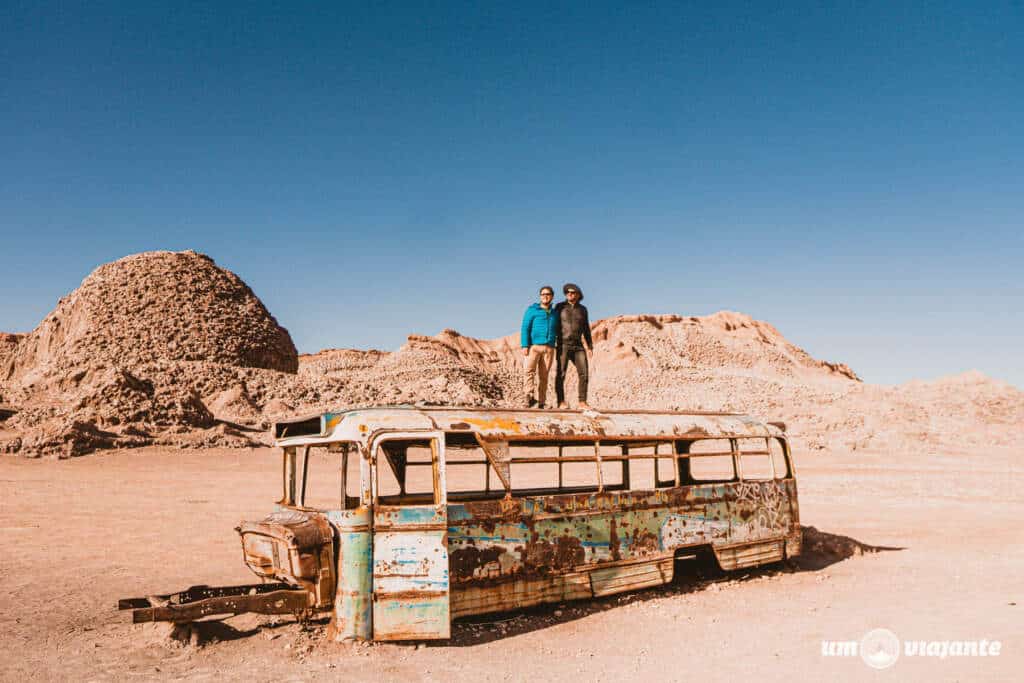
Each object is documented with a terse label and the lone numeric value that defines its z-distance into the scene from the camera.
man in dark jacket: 11.03
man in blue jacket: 10.94
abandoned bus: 6.65
